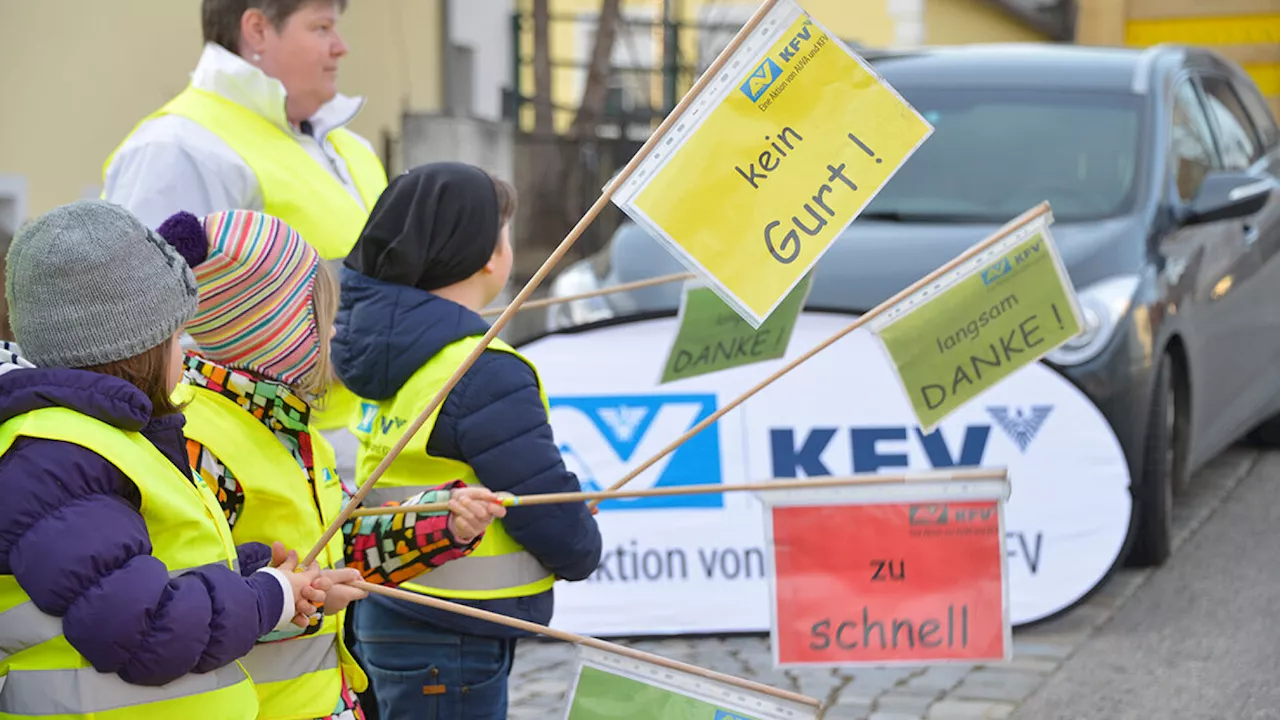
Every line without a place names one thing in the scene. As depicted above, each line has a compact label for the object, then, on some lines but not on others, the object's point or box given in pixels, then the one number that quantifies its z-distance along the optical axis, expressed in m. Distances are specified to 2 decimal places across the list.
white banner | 10.97
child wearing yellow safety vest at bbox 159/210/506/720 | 5.40
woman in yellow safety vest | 7.26
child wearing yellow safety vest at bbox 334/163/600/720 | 6.28
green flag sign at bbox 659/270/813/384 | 8.32
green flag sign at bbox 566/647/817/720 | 5.54
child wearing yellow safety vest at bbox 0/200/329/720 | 4.18
